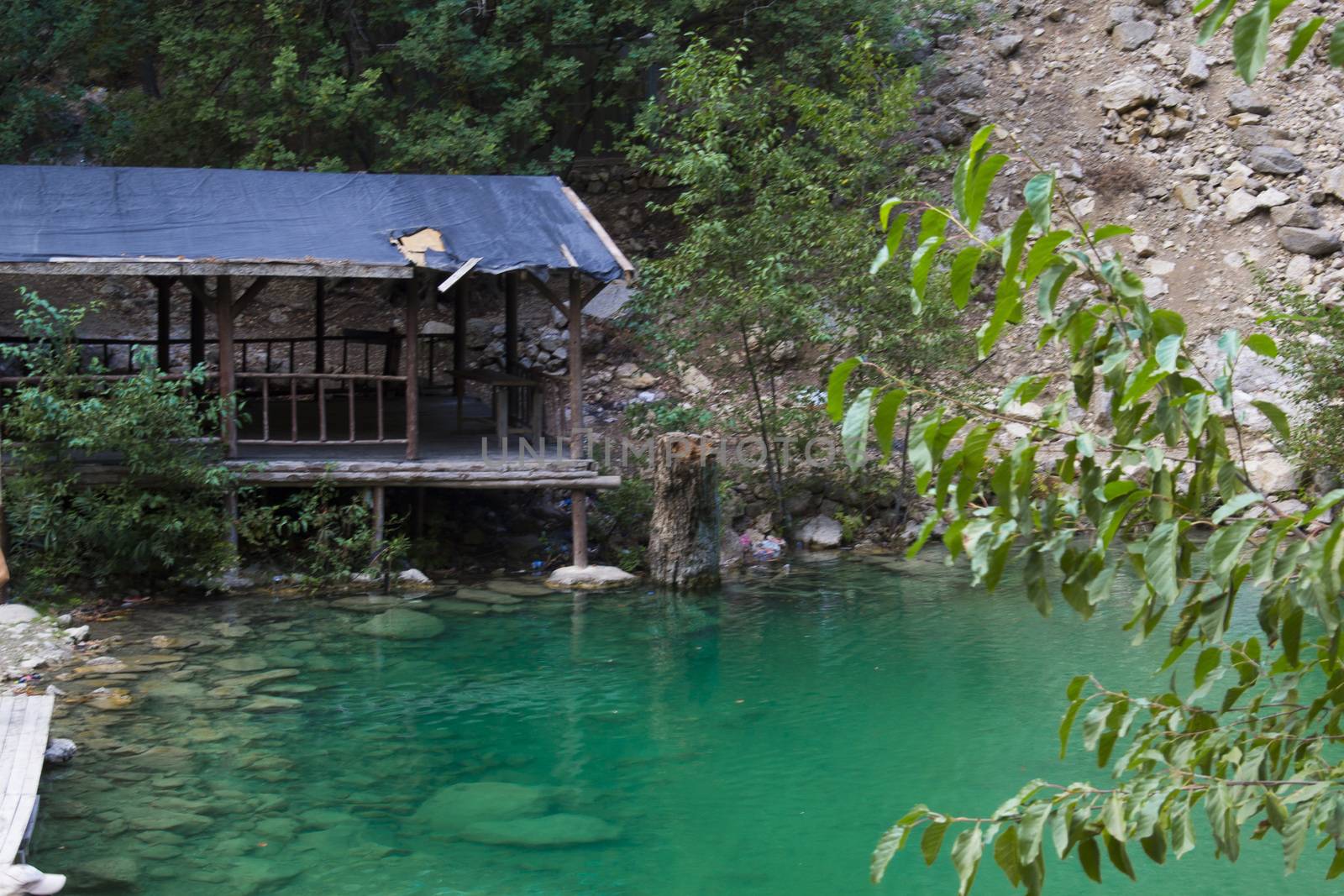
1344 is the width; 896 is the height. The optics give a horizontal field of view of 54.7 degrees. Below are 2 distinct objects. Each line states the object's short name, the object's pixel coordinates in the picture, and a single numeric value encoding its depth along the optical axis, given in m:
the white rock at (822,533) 14.27
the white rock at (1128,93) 19.86
